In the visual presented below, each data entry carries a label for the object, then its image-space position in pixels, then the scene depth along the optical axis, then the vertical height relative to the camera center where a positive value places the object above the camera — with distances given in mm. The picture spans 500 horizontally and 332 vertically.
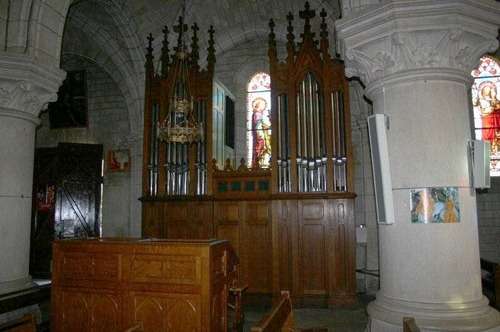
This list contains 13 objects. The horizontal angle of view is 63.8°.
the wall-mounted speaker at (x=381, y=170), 3885 +362
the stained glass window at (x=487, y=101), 8047 +2086
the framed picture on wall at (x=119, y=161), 9438 +1163
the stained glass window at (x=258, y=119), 9328 +2111
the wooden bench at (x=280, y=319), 2262 -699
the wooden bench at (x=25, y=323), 3046 -854
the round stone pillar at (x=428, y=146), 3668 +572
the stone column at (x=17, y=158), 4680 +653
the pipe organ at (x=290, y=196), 6320 +207
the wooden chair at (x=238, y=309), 4495 -1159
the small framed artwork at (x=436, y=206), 3703 -2
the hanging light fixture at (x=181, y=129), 5129 +1066
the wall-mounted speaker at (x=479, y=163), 3771 +396
